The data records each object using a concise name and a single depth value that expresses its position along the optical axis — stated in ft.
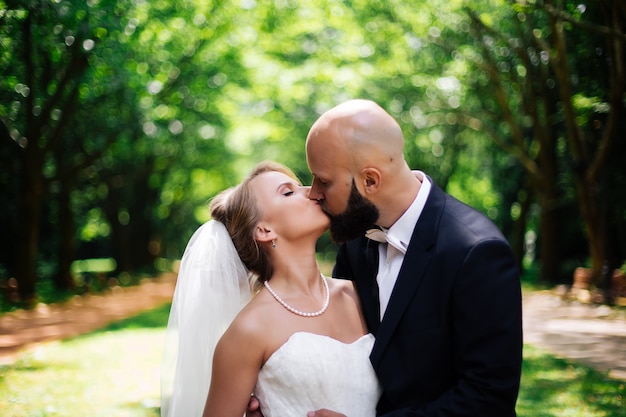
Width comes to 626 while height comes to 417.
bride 10.73
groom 9.52
